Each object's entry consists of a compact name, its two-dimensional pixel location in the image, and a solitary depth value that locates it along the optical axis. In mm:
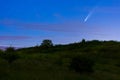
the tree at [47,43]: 28961
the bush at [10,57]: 11771
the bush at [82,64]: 10502
